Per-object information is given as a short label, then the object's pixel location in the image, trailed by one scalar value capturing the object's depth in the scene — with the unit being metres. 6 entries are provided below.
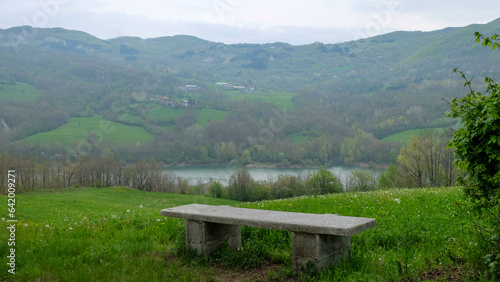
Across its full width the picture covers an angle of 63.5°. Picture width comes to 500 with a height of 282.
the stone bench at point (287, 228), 5.31
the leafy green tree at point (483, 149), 4.30
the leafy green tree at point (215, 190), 70.69
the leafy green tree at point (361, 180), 70.44
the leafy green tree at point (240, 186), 70.25
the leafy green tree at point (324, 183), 62.69
